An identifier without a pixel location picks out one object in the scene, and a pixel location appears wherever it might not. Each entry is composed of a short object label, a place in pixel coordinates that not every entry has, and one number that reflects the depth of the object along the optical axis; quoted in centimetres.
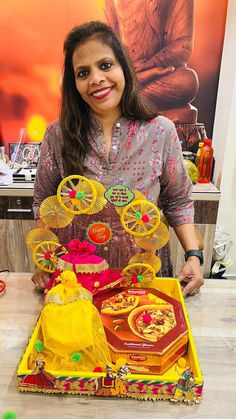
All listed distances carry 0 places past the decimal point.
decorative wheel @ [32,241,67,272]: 95
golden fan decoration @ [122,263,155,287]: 95
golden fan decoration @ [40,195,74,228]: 93
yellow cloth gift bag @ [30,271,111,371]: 70
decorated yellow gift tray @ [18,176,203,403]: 69
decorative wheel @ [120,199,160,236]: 89
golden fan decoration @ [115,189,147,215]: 90
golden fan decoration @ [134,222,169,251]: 91
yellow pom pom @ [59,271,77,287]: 75
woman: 101
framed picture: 243
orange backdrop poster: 215
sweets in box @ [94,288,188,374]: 70
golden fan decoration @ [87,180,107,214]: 91
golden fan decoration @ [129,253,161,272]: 96
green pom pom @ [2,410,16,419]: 65
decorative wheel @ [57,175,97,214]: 89
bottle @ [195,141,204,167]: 229
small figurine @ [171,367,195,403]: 69
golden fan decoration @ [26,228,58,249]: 96
